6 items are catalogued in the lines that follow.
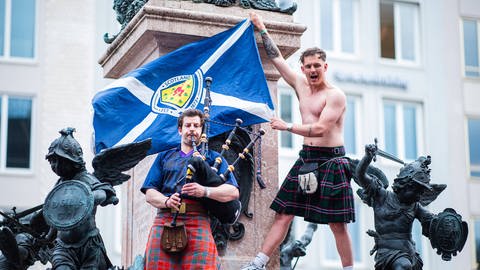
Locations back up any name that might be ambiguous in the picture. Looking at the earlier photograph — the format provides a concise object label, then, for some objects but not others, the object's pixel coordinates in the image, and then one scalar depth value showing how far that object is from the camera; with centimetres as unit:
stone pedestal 1152
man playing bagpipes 968
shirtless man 1106
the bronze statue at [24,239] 1124
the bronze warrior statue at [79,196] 1024
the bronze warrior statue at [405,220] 1128
